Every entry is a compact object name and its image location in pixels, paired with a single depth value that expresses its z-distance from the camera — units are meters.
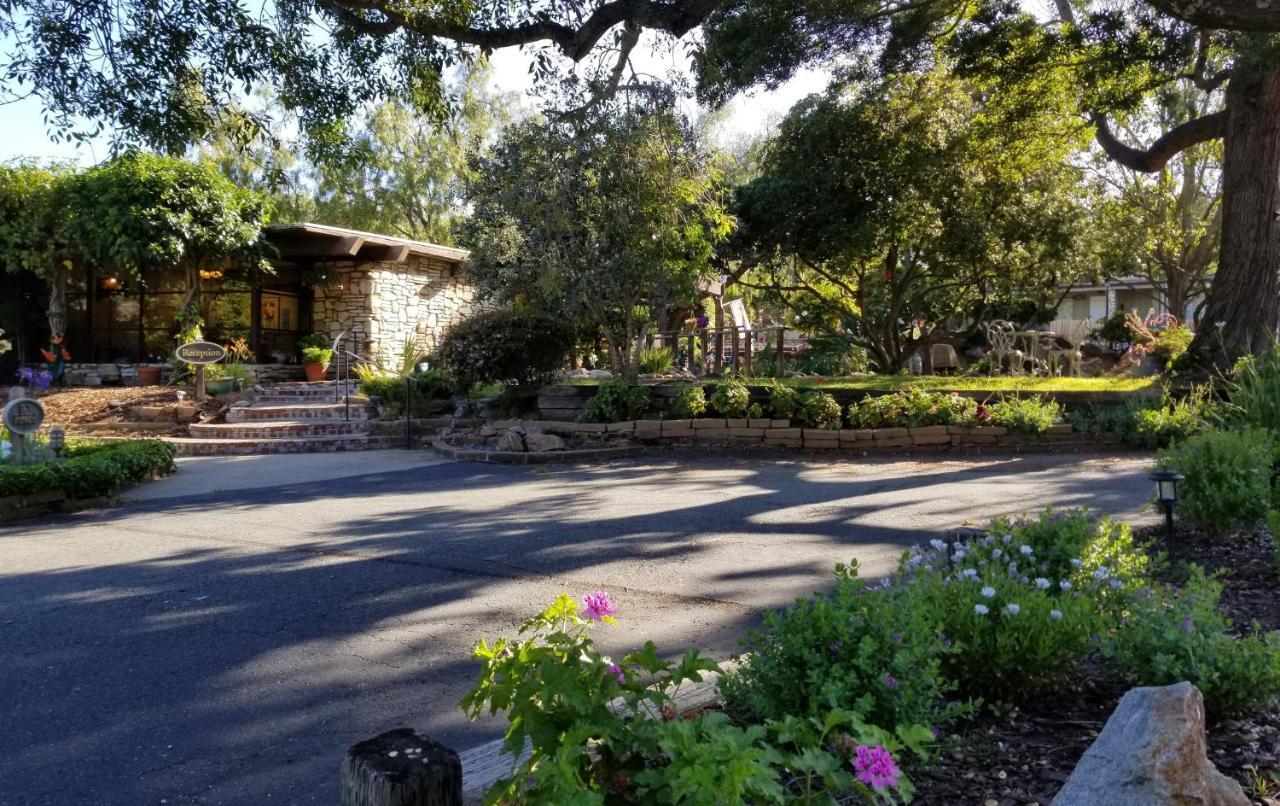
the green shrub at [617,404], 12.98
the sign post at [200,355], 15.97
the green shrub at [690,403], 12.66
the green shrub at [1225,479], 5.31
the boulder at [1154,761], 2.07
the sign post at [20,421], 9.83
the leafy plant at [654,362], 16.03
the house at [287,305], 20.39
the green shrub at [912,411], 11.52
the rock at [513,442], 12.46
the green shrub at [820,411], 12.05
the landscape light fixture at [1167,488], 5.16
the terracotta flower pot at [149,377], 18.78
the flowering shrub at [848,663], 2.63
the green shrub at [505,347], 14.59
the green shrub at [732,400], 12.55
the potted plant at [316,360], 19.84
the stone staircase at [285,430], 14.29
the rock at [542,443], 12.40
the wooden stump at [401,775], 2.11
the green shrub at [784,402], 12.30
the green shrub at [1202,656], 2.79
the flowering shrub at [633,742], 1.92
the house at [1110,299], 37.75
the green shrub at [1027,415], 11.13
